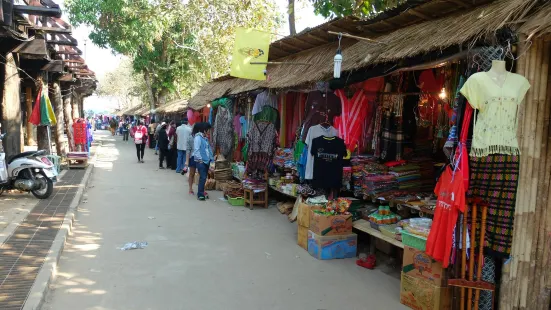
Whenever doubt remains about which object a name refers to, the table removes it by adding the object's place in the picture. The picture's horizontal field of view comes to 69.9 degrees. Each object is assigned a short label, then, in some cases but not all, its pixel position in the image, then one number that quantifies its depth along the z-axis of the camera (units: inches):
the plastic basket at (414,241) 174.6
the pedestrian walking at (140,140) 669.3
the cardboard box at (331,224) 230.8
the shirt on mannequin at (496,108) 141.7
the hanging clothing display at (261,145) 361.1
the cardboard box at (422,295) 165.2
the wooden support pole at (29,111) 770.2
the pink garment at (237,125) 456.4
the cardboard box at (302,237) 252.7
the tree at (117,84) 2888.8
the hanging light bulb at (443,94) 209.0
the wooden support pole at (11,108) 376.8
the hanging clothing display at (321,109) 285.7
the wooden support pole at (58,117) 596.7
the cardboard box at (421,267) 165.8
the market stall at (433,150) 146.4
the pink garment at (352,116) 263.1
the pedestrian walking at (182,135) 550.3
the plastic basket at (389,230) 208.8
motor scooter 341.1
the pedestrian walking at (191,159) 405.4
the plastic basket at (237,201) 377.1
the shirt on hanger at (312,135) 279.5
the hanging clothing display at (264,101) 361.4
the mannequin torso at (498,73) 144.1
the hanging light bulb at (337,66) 212.6
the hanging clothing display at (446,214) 151.9
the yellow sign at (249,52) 279.1
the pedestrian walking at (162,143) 615.8
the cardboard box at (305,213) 246.2
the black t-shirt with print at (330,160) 269.6
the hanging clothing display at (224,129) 459.8
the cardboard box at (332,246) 233.9
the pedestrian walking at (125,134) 1335.1
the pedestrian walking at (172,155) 639.8
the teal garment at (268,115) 360.5
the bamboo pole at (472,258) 154.5
